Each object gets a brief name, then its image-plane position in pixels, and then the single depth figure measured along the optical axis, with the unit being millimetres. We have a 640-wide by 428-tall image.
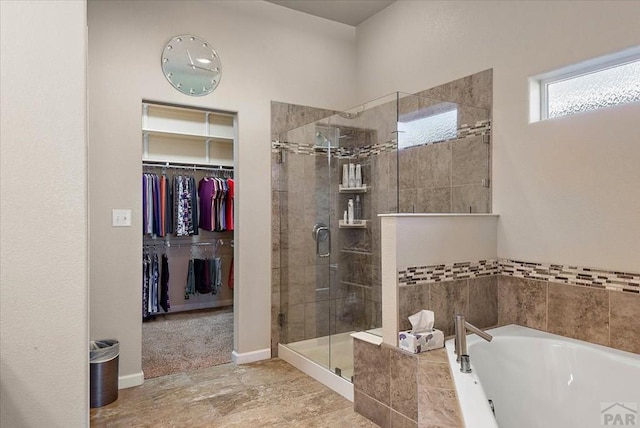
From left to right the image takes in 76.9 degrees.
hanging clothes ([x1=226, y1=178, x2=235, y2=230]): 4848
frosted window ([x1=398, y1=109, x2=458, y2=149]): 2896
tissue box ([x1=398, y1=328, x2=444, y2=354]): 2139
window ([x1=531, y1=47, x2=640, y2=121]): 2152
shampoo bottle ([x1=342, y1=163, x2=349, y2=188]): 3246
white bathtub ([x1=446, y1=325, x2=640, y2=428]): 1805
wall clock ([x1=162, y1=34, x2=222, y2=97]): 3029
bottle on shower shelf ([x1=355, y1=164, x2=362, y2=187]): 3213
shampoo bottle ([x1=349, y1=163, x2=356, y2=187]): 3240
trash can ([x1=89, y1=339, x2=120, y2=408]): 2529
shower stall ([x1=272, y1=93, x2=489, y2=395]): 2918
